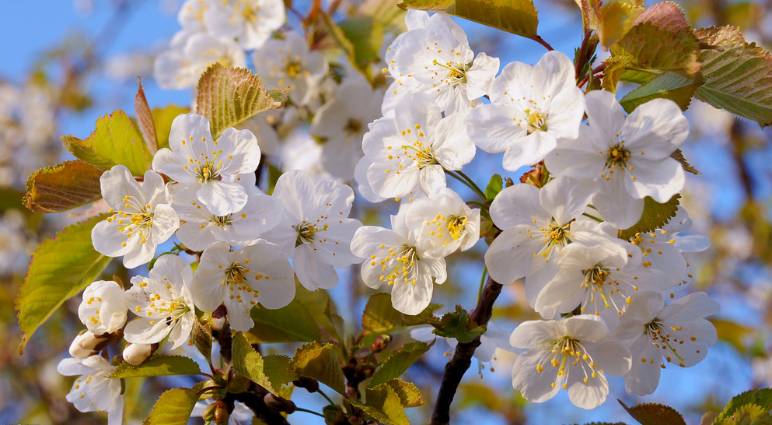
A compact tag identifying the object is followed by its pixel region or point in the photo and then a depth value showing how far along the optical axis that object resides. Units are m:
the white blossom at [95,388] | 0.80
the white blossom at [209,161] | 0.77
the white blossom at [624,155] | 0.75
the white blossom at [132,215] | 0.78
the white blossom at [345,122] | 0.92
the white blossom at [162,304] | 0.78
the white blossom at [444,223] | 0.77
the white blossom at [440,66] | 0.79
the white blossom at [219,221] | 0.77
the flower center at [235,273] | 0.78
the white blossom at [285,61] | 0.91
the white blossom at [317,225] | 0.79
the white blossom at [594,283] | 0.76
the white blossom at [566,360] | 0.77
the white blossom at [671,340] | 0.79
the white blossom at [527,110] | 0.75
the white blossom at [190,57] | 0.92
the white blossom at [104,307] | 0.78
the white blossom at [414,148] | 0.78
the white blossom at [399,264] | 0.78
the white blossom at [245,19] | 0.91
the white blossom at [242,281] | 0.78
